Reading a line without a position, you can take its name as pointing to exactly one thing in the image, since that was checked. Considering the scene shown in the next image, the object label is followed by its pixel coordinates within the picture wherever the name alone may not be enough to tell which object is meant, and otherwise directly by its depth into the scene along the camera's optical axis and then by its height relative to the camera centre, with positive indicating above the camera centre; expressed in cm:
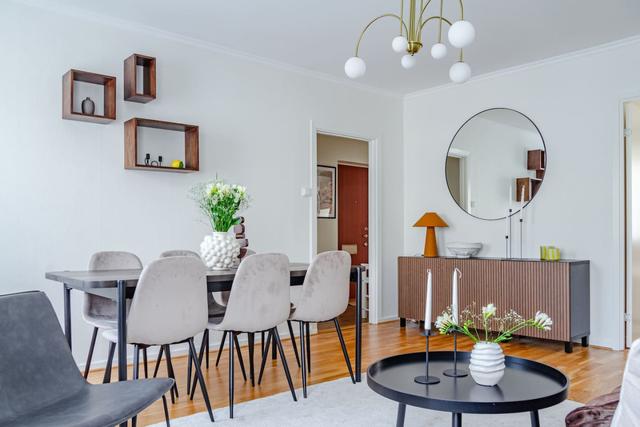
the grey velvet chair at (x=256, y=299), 294 -46
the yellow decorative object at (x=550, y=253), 472 -33
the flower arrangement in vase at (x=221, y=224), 323 -6
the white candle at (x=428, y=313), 212 -38
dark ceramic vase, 383 +75
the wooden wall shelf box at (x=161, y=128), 404 +55
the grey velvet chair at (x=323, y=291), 334 -47
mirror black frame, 506 +64
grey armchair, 170 -58
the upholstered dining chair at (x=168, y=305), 256 -44
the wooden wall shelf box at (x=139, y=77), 400 +103
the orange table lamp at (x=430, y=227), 562 -12
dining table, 244 -35
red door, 827 +6
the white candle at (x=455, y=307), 214 -37
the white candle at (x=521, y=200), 517 +14
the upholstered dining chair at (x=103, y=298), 328 -51
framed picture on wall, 785 +32
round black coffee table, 191 -67
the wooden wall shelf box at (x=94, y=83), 374 +84
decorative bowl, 528 -33
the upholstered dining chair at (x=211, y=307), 343 -62
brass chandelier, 251 +83
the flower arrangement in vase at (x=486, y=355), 214 -55
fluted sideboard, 443 -64
